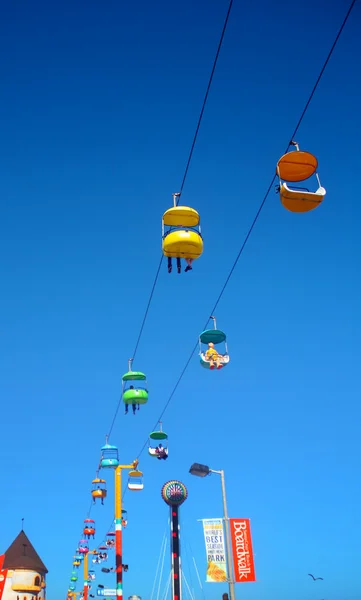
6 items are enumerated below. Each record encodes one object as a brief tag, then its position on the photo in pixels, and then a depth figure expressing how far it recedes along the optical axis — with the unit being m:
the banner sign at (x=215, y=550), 16.56
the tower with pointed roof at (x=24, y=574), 32.62
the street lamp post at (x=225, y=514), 15.95
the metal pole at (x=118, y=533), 29.26
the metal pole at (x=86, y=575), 52.31
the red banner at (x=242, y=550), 16.39
